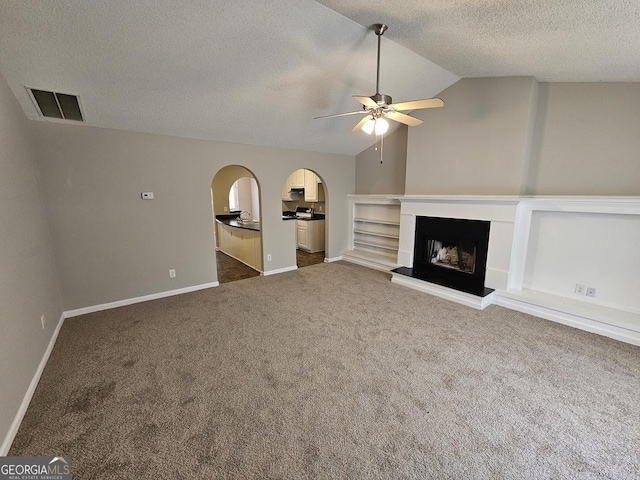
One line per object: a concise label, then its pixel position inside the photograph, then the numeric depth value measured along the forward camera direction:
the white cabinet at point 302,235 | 6.87
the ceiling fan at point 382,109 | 2.24
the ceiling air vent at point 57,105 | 2.56
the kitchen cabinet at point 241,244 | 5.10
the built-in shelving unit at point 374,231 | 5.24
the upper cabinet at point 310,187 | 6.86
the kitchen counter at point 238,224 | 5.14
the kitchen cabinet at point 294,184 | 7.25
